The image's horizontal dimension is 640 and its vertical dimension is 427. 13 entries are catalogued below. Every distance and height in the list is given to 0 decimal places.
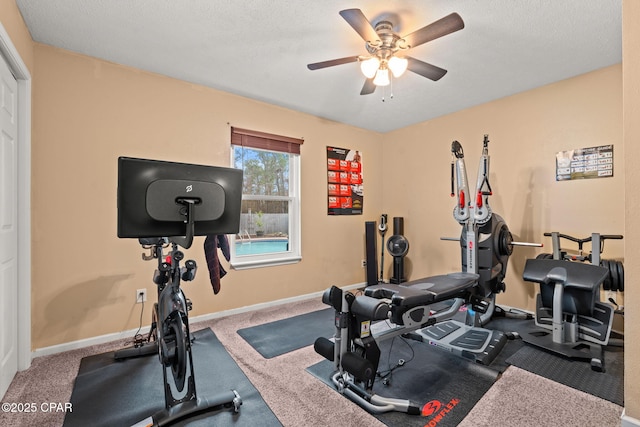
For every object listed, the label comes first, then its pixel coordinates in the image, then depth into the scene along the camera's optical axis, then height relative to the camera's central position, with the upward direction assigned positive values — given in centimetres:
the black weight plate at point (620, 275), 247 -51
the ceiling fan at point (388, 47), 177 +115
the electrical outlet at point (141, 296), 279 -77
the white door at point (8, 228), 184 -9
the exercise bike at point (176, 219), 133 -2
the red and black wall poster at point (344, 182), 423 +50
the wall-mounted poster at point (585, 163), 276 +51
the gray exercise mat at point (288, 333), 256 -115
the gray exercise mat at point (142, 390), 166 -116
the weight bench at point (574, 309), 233 -79
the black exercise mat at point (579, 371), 186 -112
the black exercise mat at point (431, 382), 167 -114
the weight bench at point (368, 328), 172 -77
